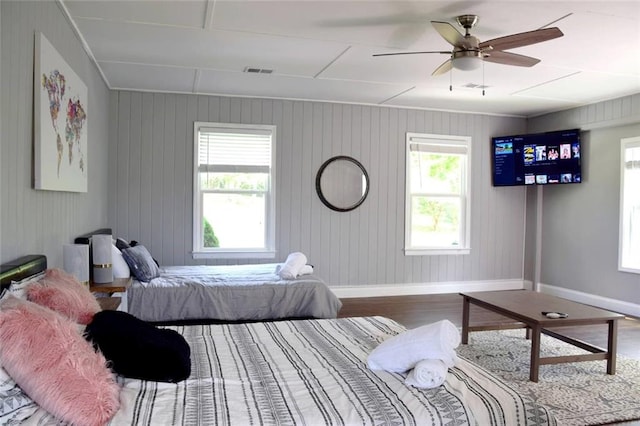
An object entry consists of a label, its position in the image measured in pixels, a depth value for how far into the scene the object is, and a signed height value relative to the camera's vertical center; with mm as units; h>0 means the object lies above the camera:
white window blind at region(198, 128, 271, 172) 5953 +669
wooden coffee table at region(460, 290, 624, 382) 3482 -826
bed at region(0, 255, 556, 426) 1681 -749
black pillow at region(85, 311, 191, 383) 1917 -617
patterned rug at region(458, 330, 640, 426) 3029 -1278
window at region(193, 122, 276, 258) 5945 +150
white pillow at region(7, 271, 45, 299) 1975 -382
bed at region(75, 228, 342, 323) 4160 -869
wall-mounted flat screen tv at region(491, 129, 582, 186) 6305 +690
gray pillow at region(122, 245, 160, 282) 4285 -569
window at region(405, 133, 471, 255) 6734 +173
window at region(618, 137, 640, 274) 5691 +36
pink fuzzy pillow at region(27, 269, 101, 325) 2066 -439
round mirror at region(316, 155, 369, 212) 6331 +290
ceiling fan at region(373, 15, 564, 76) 3096 +1133
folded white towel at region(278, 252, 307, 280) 4675 -631
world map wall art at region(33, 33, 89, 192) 2607 +497
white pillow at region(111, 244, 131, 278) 3959 -546
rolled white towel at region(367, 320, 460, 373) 2021 -618
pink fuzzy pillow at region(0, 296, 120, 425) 1518 -553
